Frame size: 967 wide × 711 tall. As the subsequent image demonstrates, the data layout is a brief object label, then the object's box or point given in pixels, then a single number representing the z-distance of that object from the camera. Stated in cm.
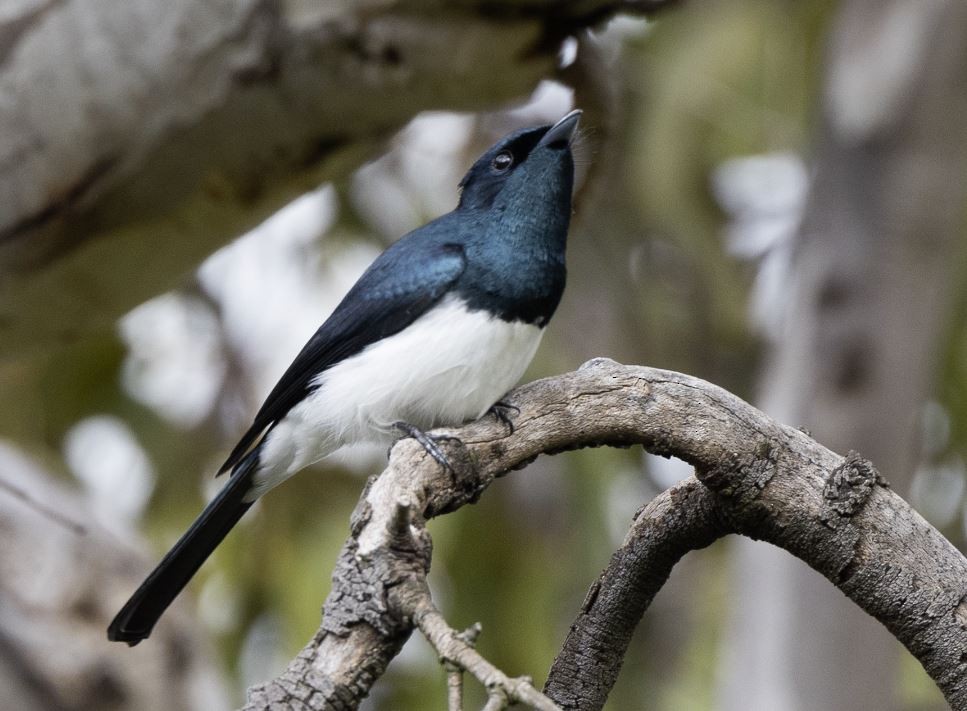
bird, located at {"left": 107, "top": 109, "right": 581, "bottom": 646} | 451
